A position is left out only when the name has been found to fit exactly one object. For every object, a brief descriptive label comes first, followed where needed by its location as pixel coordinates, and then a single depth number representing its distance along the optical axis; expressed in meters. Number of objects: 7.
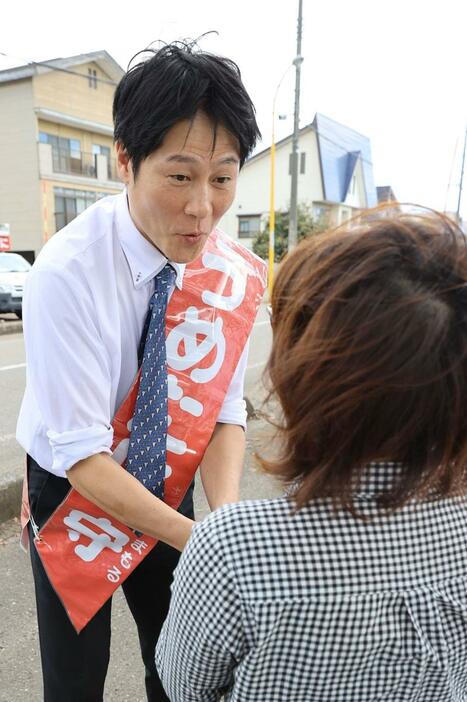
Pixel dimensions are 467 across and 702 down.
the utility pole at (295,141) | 13.53
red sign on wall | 13.34
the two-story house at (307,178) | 27.80
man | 1.11
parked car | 10.87
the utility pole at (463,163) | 15.74
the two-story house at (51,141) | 18.88
